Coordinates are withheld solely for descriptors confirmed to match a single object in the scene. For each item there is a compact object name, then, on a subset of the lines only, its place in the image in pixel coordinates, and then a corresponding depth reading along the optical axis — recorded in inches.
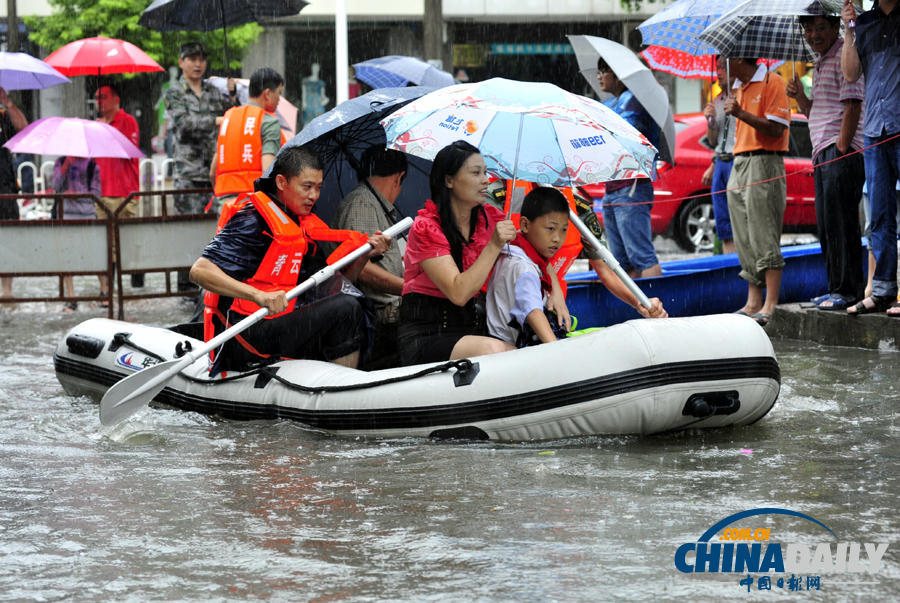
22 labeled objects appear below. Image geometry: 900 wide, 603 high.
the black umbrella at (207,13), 803.4
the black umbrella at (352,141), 487.2
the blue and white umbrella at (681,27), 636.1
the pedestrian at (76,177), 885.2
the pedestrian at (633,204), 693.9
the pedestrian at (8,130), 894.4
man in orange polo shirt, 645.9
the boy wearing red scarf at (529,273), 414.9
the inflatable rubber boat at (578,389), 384.8
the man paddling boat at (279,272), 442.3
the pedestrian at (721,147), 717.3
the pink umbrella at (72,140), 820.0
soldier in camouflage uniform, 802.2
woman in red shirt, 412.2
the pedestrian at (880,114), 551.5
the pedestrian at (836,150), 596.4
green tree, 1870.0
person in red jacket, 882.8
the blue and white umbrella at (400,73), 866.8
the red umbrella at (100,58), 922.7
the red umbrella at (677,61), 788.0
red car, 1044.5
